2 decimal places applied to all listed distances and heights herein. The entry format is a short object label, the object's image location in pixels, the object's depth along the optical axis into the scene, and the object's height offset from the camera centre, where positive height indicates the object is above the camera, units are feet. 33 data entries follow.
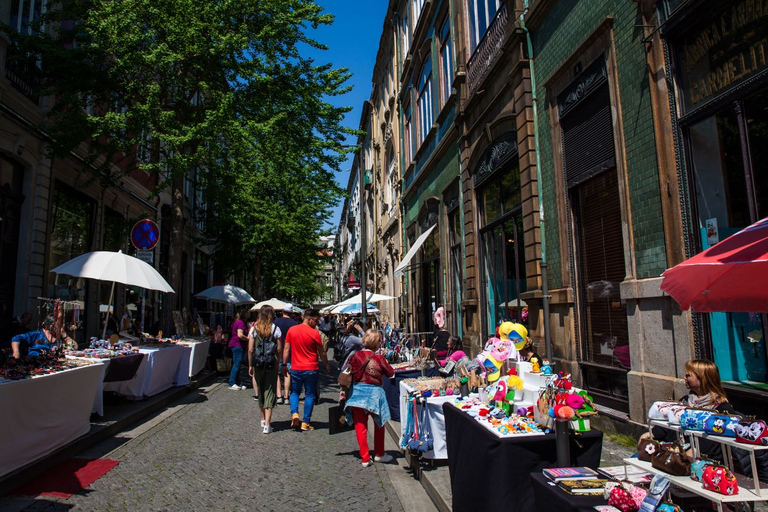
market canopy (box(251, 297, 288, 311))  68.23 +2.75
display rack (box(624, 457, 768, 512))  8.25 -2.83
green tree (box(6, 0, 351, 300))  42.42 +21.21
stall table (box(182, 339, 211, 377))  43.64 -2.58
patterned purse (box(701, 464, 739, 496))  8.37 -2.64
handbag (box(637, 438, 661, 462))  9.69 -2.45
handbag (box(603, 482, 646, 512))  8.46 -2.90
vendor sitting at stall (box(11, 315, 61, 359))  24.90 -0.61
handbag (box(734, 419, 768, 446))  9.02 -2.03
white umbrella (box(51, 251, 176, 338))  31.48 +3.63
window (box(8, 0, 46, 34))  41.98 +25.57
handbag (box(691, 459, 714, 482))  8.79 -2.55
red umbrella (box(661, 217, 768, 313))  10.03 +0.83
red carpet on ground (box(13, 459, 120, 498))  17.46 -5.32
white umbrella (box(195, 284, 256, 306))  67.72 +4.02
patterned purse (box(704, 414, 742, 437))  9.41 -1.98
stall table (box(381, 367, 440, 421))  28.02 -3.16
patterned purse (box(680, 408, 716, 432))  9.94 -1.95
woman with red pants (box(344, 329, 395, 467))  21.04 -3.06
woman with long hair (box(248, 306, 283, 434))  27.22 -1.92
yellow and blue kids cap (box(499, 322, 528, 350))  17.46 -0.49
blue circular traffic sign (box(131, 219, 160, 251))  37.17 +6.51
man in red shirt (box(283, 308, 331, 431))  27.91 -2.03
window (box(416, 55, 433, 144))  61.05 +26.65
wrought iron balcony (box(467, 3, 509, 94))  36.78 +20.22
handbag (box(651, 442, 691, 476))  9.09 -2.52
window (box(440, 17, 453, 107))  51.67 +25.75
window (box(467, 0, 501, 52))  39.19 +23.64
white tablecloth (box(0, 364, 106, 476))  17.61 -3.16
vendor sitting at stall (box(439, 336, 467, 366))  29.45 -1.42
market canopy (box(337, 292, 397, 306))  68.13 +3.12
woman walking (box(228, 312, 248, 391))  43.14 -1.84
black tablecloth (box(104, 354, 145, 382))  28.81 -2.22
